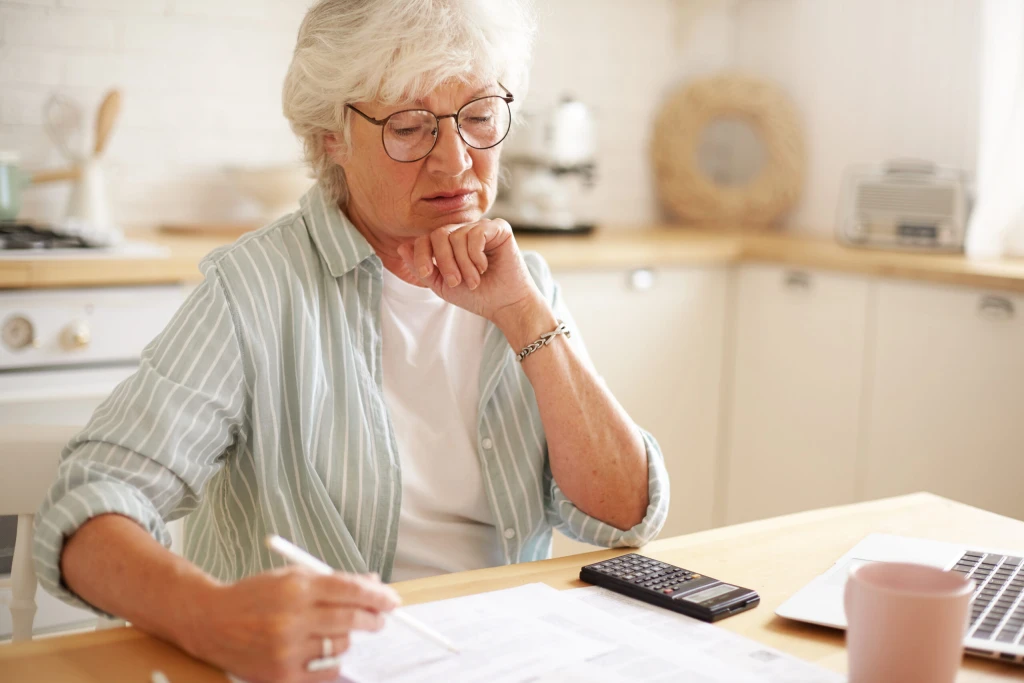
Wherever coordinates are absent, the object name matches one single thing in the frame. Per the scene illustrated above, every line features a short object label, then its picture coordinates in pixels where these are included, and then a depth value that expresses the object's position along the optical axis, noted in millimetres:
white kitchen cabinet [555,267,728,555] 2719
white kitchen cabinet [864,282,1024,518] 2340
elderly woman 1192
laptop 890
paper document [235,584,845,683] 821
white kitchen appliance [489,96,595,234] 2943
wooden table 836
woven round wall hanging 3369
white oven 2004
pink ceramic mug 751
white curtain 2623
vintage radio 2719
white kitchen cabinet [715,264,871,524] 2678
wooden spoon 2506
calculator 960
